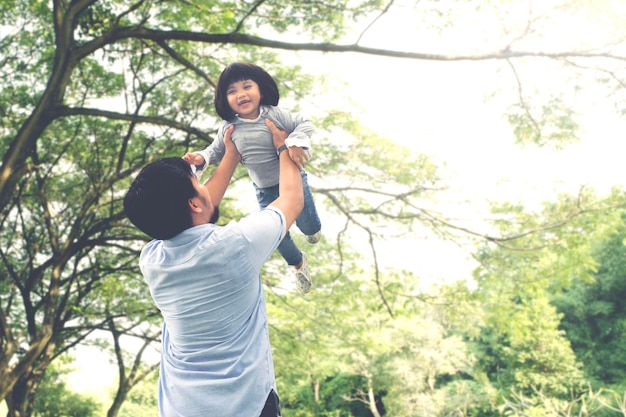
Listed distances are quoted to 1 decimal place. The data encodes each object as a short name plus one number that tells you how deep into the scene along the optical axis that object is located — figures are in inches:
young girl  74.7
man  54.8
